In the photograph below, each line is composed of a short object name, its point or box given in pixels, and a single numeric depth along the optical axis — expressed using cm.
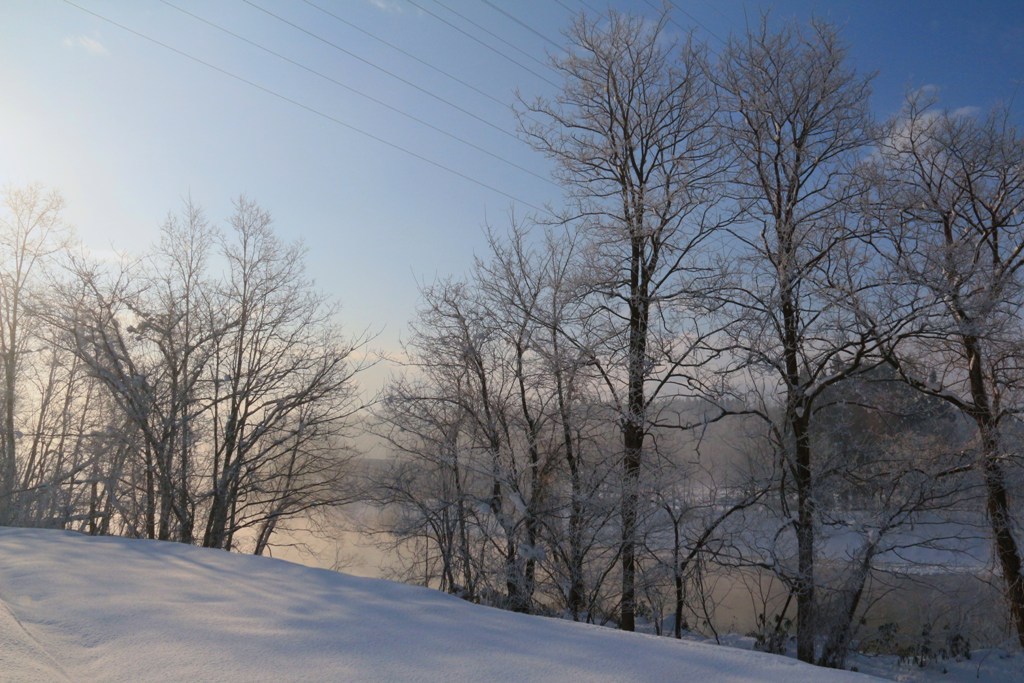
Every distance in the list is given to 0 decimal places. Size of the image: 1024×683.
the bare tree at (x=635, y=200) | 1116
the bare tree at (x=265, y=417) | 1484
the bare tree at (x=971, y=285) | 964
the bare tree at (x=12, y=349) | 1817
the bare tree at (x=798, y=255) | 1005
